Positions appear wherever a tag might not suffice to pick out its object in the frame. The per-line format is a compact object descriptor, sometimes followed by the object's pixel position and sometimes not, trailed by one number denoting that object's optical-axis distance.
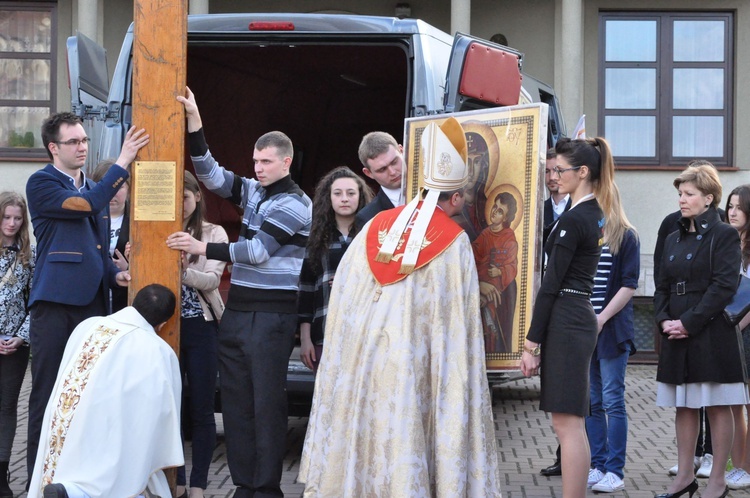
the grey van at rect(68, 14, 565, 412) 12.04
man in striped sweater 10.13
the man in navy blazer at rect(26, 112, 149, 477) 10.04
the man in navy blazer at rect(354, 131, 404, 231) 10.54
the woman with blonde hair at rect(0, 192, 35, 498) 11.42
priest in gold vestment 8.43
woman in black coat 10.87
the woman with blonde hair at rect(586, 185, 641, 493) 11.77
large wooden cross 9.84
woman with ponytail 9.13
